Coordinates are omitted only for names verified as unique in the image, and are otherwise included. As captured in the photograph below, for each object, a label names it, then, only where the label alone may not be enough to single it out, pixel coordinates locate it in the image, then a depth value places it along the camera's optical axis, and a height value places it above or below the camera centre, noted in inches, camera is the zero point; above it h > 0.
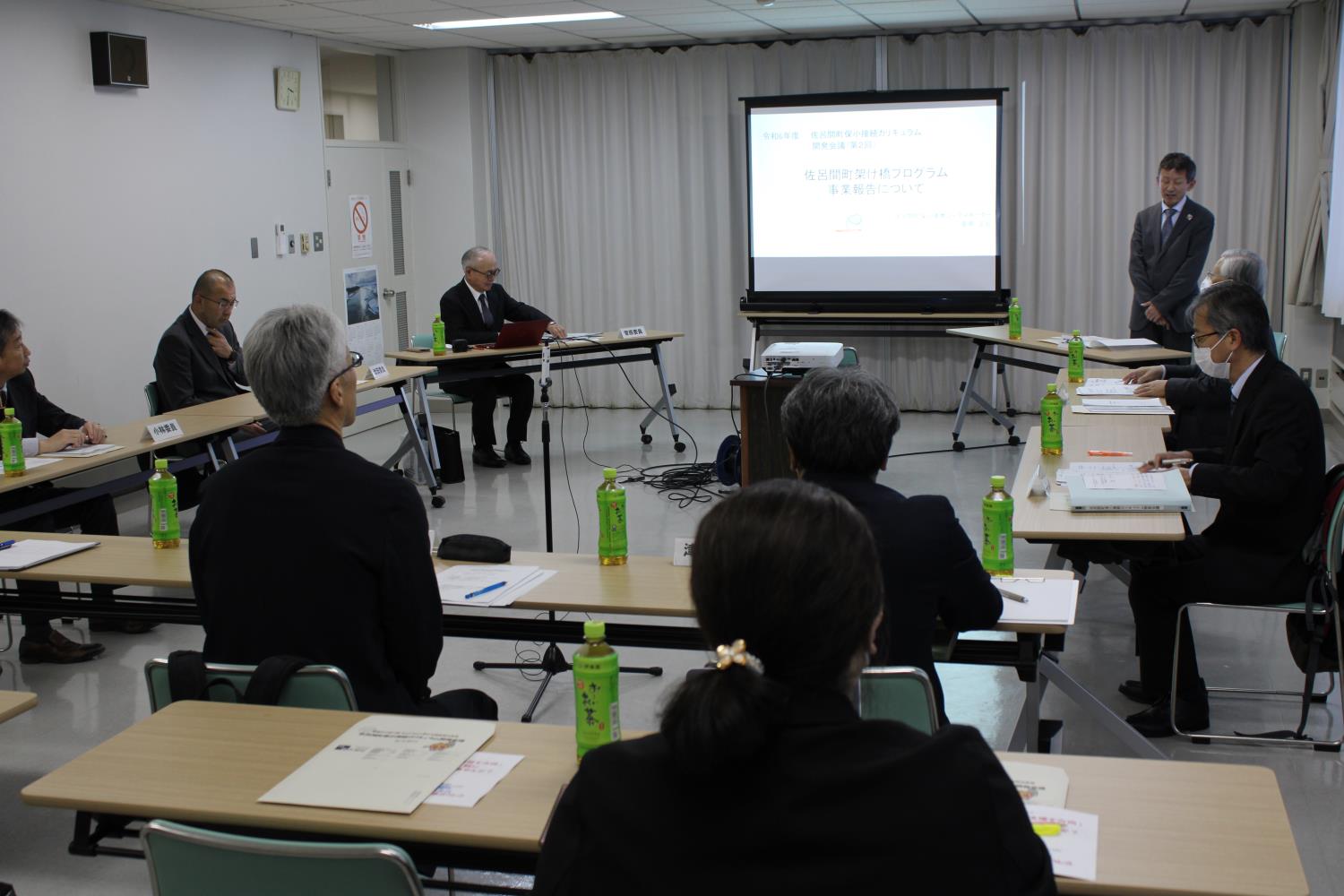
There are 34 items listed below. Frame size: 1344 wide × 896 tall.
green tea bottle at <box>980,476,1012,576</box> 110.7 -23.7
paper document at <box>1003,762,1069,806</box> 65.4 -28.1
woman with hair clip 41.4 -17.4
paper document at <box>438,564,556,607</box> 107.8 -27.7
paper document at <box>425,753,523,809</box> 68.2 -28.6
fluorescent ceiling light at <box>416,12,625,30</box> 286.2 +60.9
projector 219.9 -15.5
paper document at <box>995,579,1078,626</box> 99.4 -28.1
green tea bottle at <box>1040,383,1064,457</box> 153.7 -19.9
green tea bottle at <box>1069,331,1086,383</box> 204.4 -16.4
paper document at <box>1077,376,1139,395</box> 192.7 -19.4
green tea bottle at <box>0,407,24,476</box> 159.2 -20.2
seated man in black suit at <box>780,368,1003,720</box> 86.1 -17.7
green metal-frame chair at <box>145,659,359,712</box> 80.7 -26.7
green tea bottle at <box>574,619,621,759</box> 70.9 -24.1
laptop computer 263.6 -12.3
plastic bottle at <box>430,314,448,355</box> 264.2 -12.8
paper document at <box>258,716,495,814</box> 68.0 -28.3
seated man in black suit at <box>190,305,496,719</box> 84.5 -19.4
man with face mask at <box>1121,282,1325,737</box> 128.7 -26.7
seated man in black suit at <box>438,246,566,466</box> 284.7 -23.4
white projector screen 309.3 +18.6
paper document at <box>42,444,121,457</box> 172.4 -23.0
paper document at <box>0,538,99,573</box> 122.7 -27.2
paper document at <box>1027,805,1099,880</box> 58.1 -28.3
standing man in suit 261.1 +1.6
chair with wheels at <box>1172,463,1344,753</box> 120.3 -33.8
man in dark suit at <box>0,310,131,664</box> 166.9 -22.5
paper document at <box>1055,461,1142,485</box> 140.3 -23.2
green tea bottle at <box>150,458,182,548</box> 128.5 -23.5
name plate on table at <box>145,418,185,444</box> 184.0 -22.0
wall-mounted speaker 244.5 +45.6
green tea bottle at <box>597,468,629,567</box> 118.3 -23.9
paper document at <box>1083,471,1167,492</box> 131.2 -23.4
